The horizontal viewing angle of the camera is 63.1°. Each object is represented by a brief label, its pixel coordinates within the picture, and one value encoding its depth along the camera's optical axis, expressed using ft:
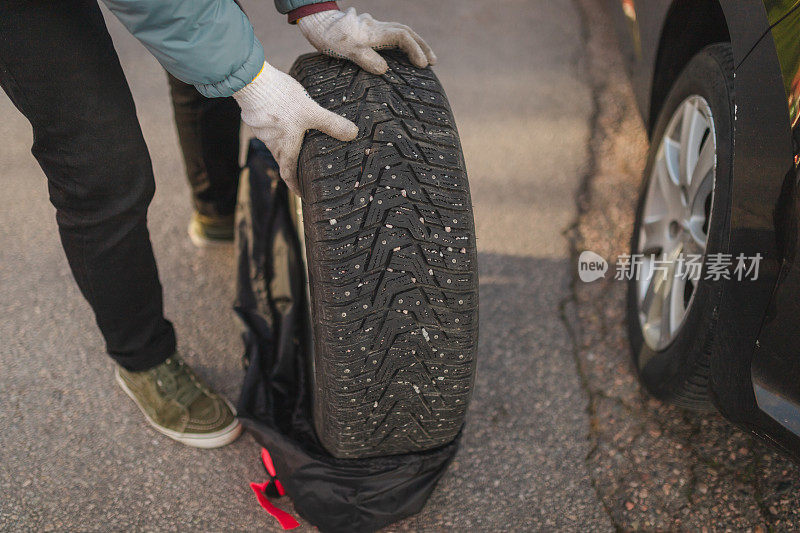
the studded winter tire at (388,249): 4.31
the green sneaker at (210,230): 8.00
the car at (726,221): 4.09
